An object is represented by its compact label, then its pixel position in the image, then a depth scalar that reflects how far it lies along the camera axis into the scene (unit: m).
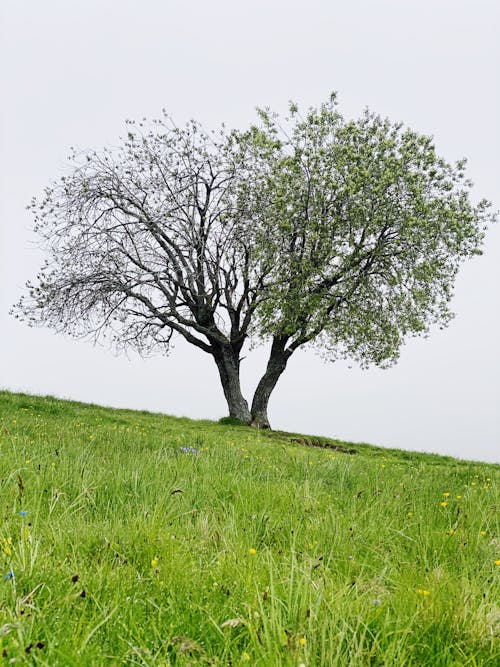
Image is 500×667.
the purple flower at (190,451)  8.05
